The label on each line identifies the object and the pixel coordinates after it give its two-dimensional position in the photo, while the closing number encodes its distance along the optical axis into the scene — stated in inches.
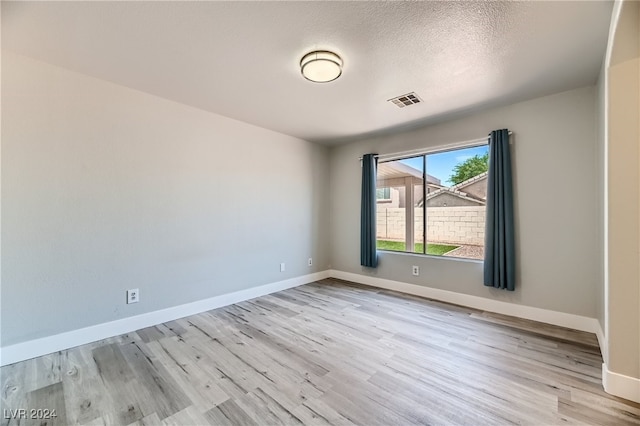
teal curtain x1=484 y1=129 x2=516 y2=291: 118.2
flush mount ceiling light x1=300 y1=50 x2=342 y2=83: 82.2
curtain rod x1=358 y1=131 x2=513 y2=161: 131.0
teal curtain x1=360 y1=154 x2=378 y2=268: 168.2
